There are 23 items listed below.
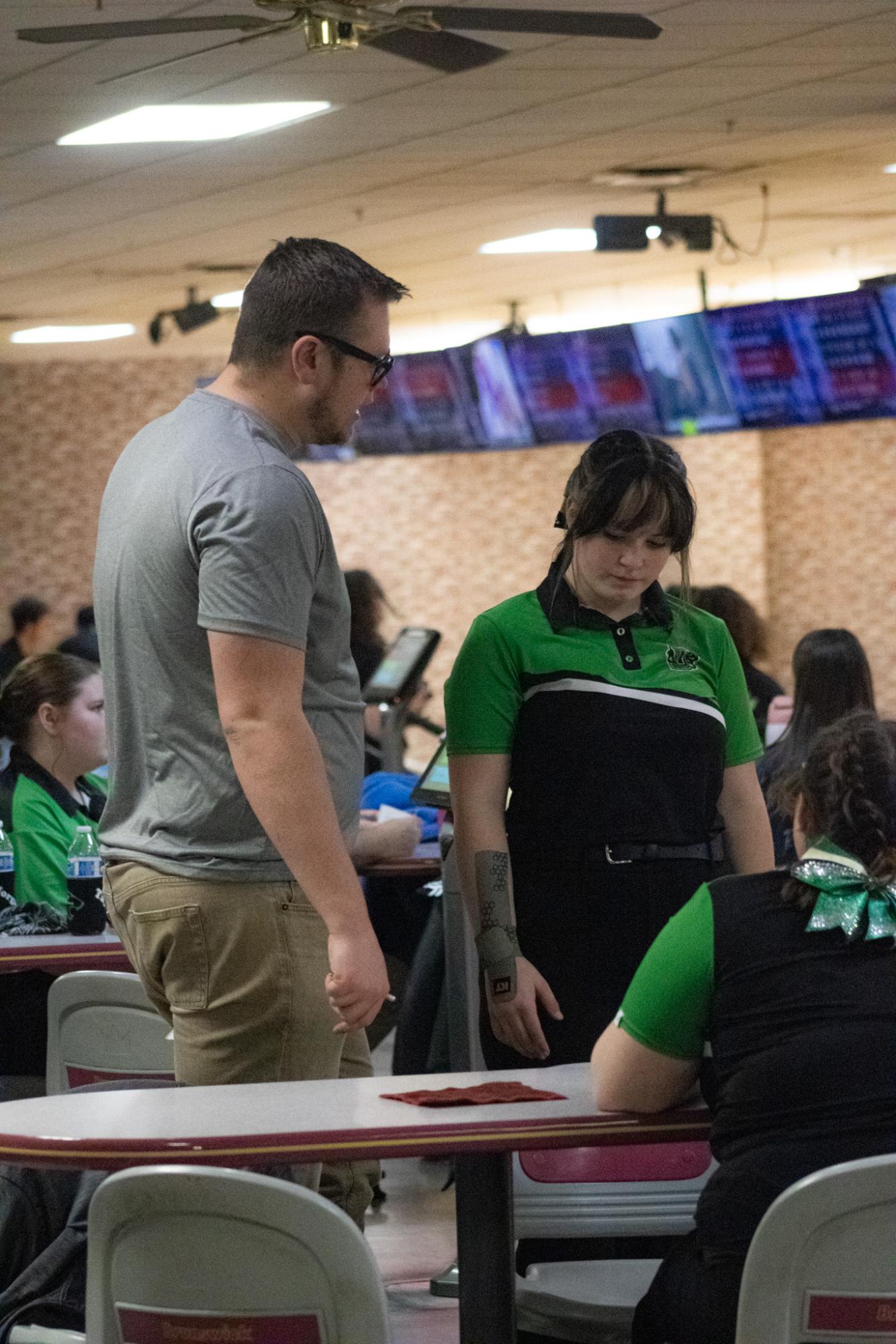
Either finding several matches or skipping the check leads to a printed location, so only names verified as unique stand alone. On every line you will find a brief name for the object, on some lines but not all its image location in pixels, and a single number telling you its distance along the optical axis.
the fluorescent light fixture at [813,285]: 19.53
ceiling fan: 7.68
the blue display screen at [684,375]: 15.16
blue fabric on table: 9.13
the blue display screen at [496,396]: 17.14
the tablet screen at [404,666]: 12.32
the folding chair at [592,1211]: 4.37
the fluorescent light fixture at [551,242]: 16.46
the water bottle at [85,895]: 7.01
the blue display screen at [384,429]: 18.49
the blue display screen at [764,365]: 14.44
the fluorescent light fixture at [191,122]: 11.45
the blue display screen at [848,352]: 13.73
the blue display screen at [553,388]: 16.41
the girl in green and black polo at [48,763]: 7.57
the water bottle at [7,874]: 7.51
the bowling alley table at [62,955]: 6.65
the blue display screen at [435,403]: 17.89
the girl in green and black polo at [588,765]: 4.54
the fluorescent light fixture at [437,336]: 22.08
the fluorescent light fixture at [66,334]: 20.53
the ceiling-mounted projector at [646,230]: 14.55
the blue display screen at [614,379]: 15.82
